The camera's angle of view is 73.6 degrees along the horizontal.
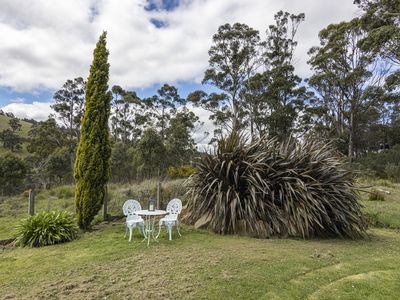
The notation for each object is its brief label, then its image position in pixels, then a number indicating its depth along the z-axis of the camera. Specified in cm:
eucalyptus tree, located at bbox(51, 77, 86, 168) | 2411
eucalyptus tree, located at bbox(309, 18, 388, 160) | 1861
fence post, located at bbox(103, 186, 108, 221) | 718
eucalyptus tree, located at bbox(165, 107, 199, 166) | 1788
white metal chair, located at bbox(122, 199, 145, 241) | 527
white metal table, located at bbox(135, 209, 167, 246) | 509
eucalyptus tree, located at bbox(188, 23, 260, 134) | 2006
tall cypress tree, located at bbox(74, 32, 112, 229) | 603
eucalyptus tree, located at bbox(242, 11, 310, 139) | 2023
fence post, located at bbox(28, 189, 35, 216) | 655
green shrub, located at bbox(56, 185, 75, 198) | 1067
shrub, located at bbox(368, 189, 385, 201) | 927
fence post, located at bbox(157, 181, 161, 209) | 812
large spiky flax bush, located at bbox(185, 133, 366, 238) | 546
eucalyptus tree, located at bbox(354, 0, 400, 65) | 1209
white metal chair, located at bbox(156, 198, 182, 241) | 528
